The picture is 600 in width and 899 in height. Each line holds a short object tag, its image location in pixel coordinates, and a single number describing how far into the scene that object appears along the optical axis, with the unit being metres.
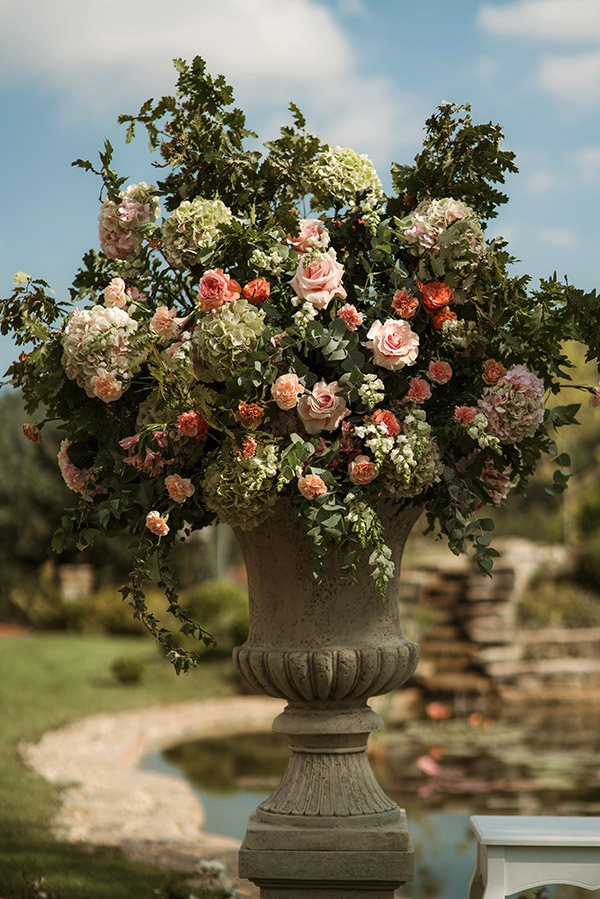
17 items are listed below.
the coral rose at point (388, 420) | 3.16
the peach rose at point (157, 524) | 3.11
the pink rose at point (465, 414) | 3.25
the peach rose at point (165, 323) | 3.20
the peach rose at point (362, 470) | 3.12
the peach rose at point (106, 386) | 3.16
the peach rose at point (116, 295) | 3.30
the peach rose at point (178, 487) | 3.17
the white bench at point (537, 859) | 3.28
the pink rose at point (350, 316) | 3.17
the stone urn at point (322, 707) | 3.33
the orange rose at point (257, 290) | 3.11
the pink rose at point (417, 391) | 3.26
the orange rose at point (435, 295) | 3.21
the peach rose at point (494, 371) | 3.28
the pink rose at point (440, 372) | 3.28
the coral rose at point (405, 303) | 3.20
